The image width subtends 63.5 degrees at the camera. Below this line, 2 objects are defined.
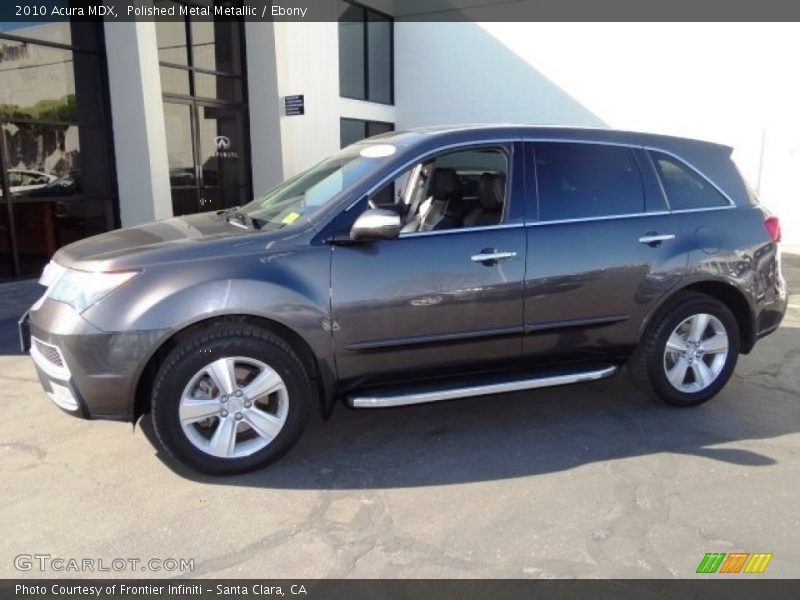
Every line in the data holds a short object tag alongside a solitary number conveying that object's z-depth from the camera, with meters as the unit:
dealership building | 8.48
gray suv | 3.32
